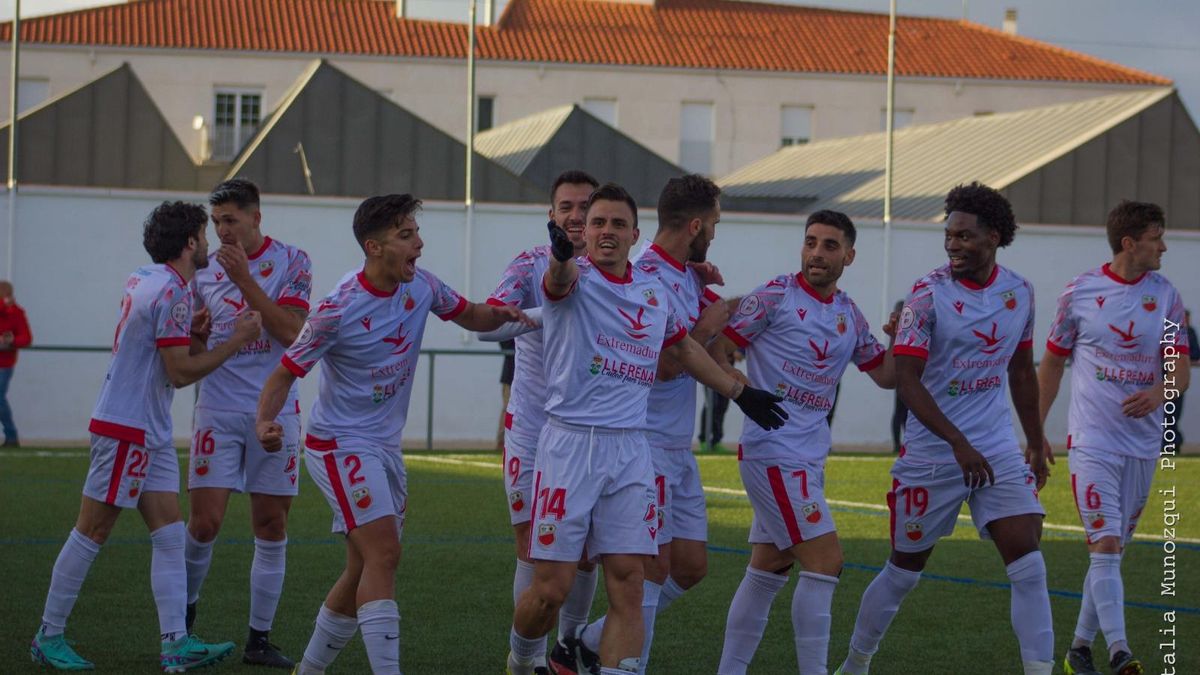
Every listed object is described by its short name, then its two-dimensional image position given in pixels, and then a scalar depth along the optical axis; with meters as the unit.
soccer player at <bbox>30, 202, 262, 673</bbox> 14.90
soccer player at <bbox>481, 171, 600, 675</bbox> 14.83
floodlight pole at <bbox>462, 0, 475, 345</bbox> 51.56
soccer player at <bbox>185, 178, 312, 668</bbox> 15.85
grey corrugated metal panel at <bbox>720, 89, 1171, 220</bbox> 59.78
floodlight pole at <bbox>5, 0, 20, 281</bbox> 48.92
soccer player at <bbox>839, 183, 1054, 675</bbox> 14.56
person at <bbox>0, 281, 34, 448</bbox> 41.09
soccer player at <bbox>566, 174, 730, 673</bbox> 14.49
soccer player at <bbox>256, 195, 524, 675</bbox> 13.27
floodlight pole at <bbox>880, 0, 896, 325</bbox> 53.87
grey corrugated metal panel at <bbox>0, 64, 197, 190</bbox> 60.94
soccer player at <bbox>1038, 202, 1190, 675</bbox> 16.70
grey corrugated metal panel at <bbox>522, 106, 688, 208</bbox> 62.59
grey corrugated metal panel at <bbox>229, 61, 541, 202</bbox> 55.81
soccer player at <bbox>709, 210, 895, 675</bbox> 14.23
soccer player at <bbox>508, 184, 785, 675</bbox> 12.75
